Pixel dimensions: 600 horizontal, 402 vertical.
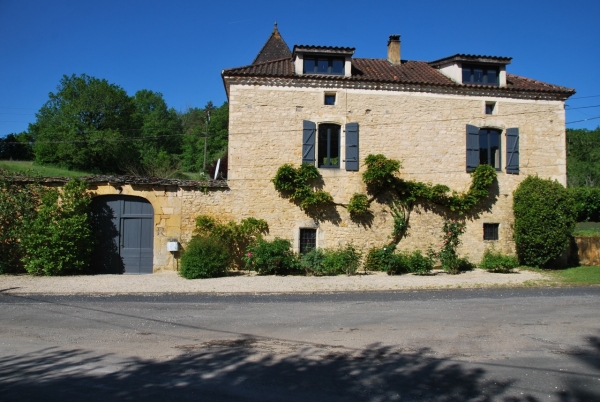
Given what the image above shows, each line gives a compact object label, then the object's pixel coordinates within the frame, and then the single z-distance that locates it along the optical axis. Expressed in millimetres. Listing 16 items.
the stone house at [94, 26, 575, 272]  15469
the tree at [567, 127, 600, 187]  42875
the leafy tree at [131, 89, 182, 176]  42612
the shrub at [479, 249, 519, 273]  15383
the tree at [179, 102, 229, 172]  46394
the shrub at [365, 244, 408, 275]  15141
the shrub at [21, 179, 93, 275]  13430
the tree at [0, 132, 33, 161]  46812
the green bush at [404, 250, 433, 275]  15117
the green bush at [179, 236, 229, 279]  13508
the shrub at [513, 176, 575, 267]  15766
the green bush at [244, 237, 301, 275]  14336
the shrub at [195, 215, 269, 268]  14875
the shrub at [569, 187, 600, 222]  29745
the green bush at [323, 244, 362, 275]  14656
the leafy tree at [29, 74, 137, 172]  42000
